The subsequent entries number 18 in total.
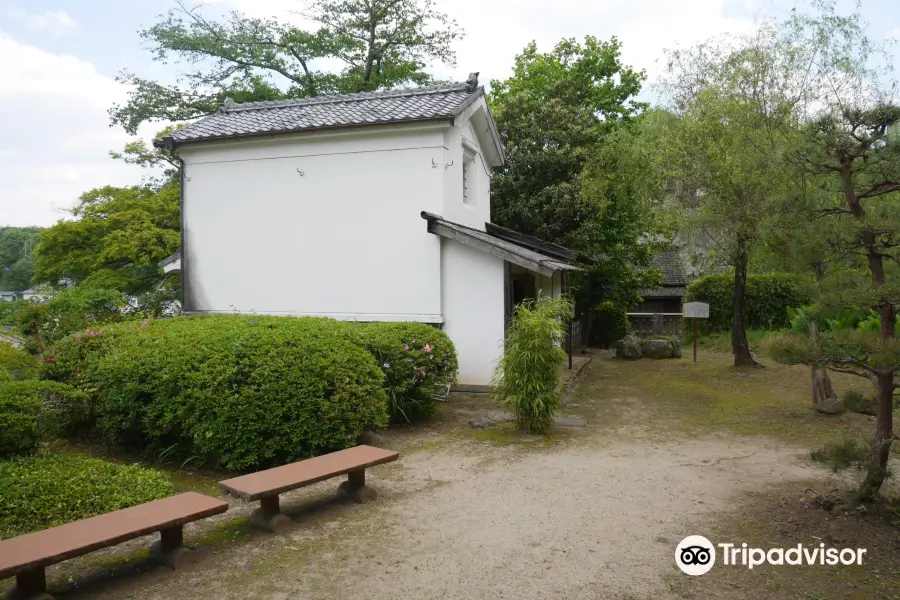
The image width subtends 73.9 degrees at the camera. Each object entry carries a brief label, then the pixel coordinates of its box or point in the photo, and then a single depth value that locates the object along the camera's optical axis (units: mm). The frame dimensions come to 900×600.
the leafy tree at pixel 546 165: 17953
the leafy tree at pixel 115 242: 17625
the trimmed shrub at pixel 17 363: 8586
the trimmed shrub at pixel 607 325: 22516
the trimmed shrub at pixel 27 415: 5941
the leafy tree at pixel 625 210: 15297
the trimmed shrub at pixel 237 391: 6625
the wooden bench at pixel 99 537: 3635
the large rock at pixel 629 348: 18875
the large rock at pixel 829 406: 9914
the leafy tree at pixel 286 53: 23031
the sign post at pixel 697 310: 18594
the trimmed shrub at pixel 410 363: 8969
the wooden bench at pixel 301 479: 4980
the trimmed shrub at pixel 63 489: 5125
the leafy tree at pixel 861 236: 5031
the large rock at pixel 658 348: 18906
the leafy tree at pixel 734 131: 12172
